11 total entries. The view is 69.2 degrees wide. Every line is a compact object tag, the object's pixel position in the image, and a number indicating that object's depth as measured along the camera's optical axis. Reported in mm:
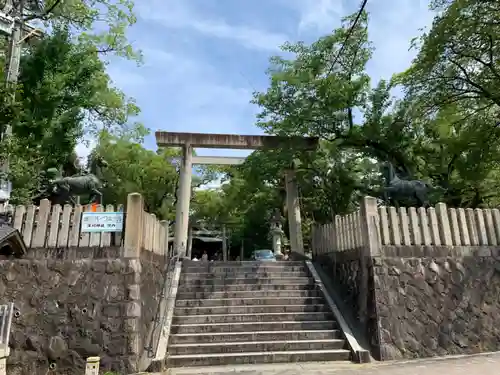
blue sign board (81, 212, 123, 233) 6250
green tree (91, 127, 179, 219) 15898
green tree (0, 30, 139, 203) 9080
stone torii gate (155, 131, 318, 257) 12344
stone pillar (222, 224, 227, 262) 23553
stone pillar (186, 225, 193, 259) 22350
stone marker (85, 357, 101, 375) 4525
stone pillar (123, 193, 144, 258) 6188
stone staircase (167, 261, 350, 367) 6160
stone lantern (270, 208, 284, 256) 16203
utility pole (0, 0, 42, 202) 8781
